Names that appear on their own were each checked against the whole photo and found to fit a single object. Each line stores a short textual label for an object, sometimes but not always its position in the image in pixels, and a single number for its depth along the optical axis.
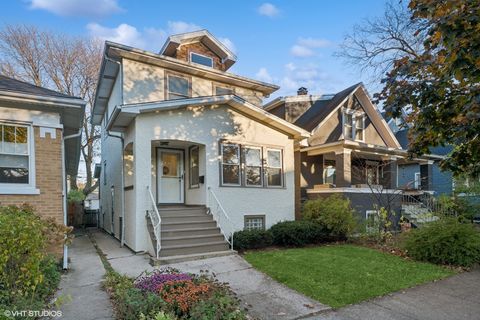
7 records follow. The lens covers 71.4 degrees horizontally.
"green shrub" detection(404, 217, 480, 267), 8.66
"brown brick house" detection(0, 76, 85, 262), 7.40
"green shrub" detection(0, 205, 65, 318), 4.63
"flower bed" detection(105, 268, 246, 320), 4.38
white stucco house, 9.74
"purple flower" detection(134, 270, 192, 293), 5.12
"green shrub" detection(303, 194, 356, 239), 11.52
